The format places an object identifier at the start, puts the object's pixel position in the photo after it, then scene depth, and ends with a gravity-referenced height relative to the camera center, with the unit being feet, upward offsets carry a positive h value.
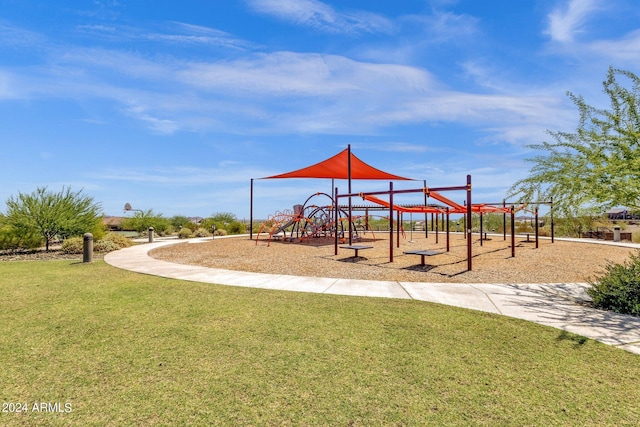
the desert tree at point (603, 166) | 17.92 +2.87
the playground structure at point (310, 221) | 61.11 -0.89
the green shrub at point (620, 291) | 18.29 -4.42
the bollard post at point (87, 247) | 35.76 -3.25
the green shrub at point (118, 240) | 51.31 -3.69
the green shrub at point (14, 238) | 48.34 -3.06
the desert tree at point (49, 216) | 48.42 +0.19
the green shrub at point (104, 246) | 47.09 -4.16
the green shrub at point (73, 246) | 45.44 -3.98
